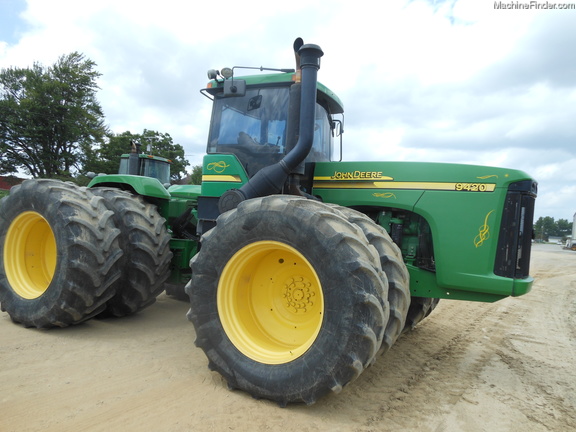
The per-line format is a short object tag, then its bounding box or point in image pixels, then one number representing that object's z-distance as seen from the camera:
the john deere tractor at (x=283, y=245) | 2.97
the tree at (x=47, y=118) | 26.41
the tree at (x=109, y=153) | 28.55
